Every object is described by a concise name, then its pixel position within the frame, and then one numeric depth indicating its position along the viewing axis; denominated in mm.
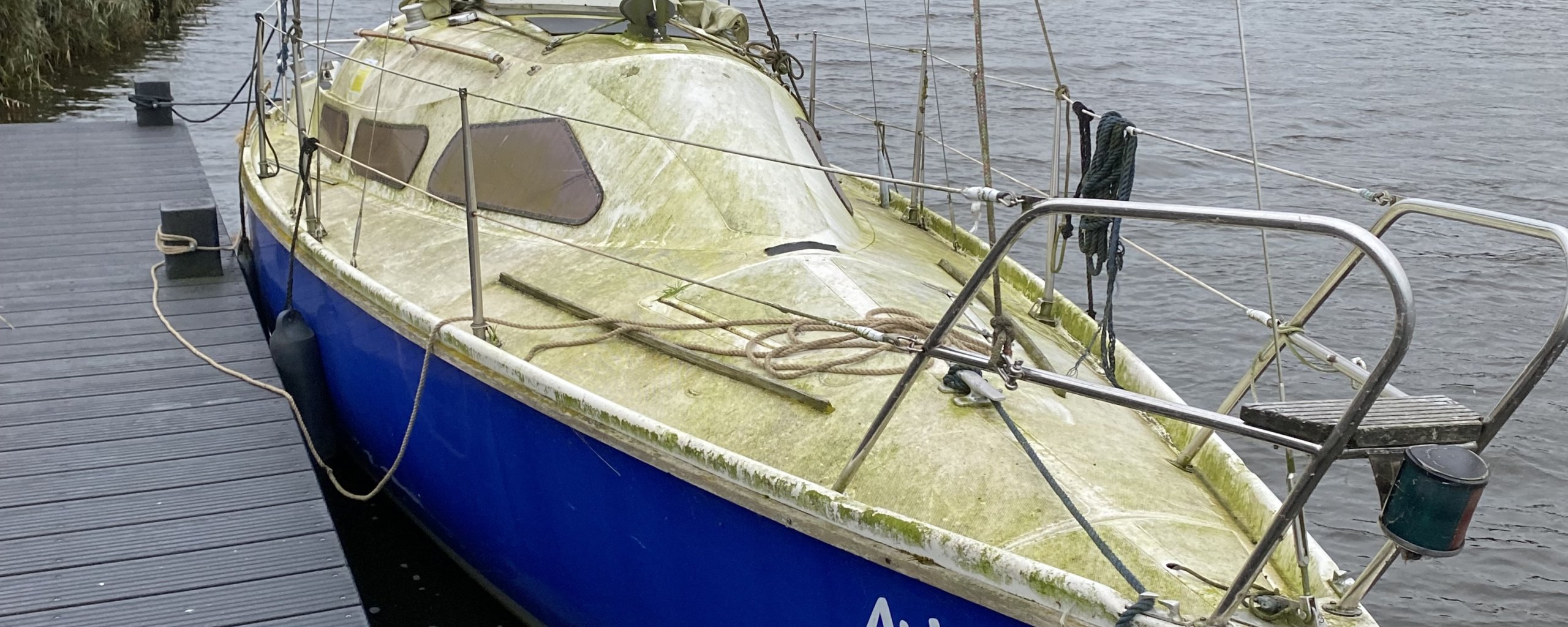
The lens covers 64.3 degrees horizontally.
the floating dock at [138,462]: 4488
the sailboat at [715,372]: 3260
